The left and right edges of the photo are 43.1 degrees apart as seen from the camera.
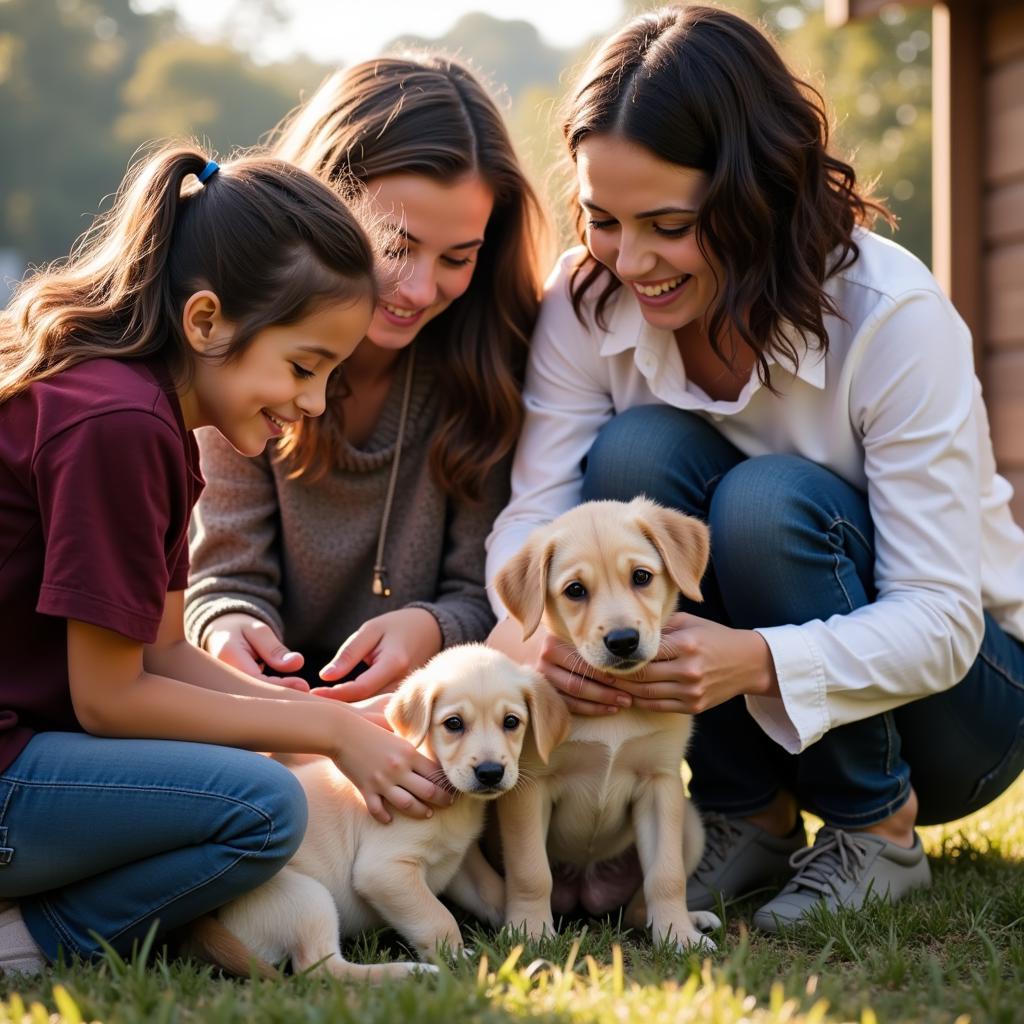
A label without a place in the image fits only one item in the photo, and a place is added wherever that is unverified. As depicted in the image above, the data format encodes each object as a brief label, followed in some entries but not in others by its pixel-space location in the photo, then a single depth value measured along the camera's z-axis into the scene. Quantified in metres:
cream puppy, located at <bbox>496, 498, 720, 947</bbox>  2.86
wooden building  5.51
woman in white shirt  2.96
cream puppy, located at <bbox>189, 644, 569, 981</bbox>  2.68
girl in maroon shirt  2.41
